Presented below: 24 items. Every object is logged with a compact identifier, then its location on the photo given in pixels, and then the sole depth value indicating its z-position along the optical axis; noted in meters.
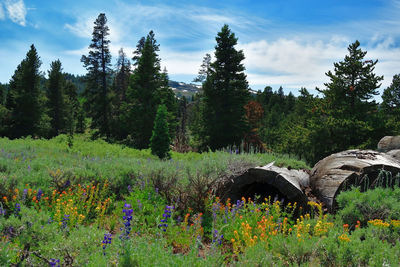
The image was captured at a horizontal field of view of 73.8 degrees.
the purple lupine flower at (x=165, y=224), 3.55
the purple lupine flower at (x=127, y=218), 2.97
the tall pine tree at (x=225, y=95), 23.12
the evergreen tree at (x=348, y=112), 17.34
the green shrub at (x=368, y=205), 4.33
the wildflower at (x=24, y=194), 4.60
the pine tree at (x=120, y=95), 30.02
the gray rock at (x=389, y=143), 10.69
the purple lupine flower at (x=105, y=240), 2.87
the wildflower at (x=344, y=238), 3.08
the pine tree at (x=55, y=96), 33.25
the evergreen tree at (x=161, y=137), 16.98
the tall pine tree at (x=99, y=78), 29.42
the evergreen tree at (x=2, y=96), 40.00
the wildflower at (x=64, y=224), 3.65
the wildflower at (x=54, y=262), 2.51
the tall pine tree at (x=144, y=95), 24.80
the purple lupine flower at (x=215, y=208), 4.77
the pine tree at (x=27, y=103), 27.30
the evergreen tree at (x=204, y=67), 35.56
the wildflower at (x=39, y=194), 4.98
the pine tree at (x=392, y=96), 30.98
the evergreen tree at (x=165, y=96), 25.68
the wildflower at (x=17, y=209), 3.87
